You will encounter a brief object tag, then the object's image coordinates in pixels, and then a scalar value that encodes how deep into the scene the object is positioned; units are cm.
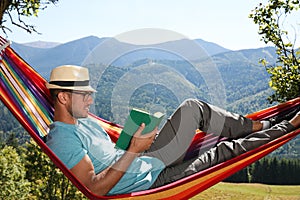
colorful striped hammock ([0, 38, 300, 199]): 211
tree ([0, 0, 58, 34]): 509
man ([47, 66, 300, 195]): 197
